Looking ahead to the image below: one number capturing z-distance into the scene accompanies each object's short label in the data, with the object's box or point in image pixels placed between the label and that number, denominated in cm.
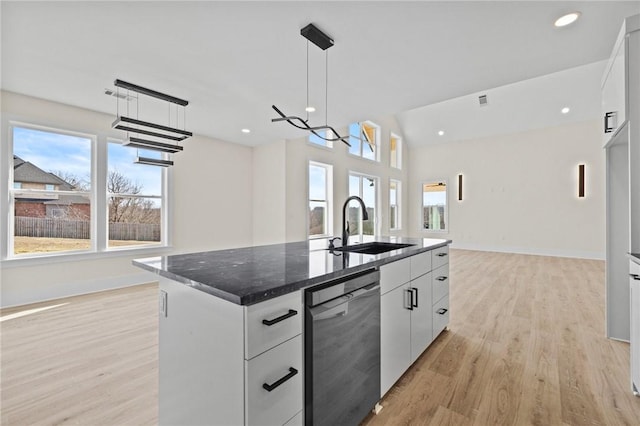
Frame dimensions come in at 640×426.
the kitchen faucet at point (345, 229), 222
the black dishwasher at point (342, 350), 119
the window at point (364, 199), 757
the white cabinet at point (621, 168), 200
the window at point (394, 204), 918
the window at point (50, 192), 363
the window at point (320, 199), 635
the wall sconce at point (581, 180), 696
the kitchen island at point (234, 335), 100
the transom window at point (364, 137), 753
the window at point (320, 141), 609
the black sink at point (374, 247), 236
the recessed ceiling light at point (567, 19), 217
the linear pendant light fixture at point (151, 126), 307
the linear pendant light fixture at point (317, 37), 232
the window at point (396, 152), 937
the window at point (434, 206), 922
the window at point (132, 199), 438
